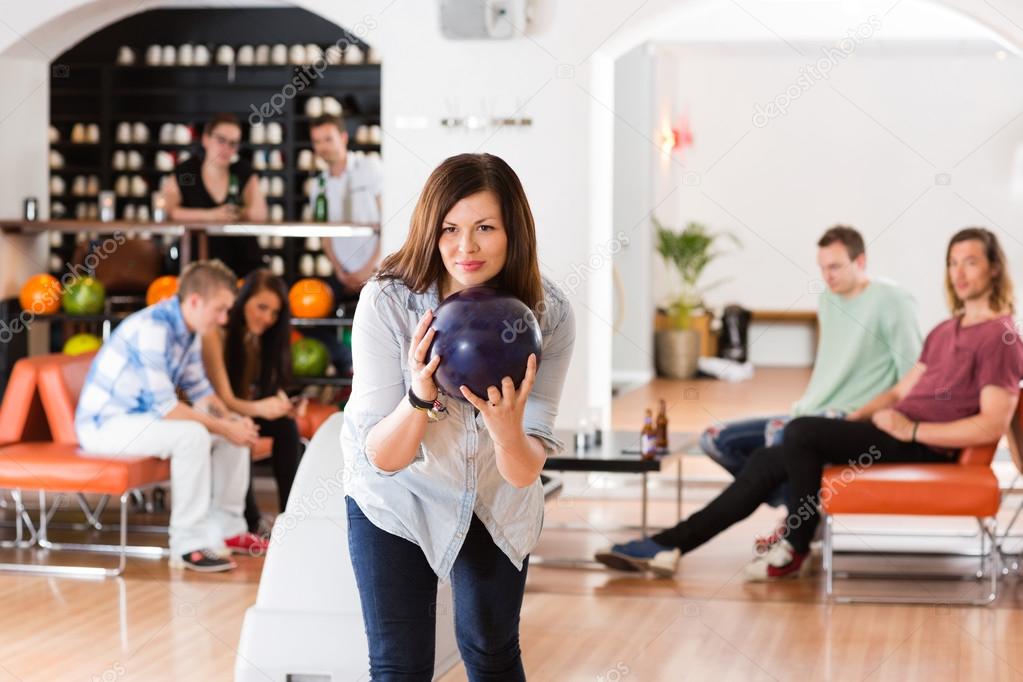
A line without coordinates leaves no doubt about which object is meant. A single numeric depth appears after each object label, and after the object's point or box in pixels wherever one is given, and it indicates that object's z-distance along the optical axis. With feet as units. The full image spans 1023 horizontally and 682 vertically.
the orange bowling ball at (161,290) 21.94
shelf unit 34.27
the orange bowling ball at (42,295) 22.16
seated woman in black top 18.74
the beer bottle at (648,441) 17.02
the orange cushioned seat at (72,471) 16.57
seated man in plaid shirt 17.06
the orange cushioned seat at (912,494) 15.31
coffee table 16.70
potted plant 40.57
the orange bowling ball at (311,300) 21.80
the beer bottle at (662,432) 17.74
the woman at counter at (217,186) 21.81
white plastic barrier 10.67
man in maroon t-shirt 15.64
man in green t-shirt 17.07
